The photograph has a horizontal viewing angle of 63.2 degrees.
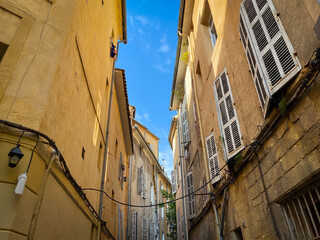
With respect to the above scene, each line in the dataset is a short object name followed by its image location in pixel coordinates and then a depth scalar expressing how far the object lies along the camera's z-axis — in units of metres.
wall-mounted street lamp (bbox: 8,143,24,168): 3.54
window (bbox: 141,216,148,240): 18.94
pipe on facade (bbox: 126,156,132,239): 15.87
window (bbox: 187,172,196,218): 13.53
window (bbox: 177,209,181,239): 18.62
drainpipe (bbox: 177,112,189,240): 14.18
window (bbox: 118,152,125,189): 14.55
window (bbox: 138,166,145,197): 19.61
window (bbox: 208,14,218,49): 9.89
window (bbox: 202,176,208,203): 10.62
